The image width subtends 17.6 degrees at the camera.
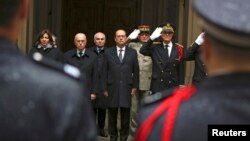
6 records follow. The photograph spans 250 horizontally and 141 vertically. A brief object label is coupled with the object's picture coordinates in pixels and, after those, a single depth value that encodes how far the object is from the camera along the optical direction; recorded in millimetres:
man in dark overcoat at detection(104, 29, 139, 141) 11311
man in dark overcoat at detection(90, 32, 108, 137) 11453
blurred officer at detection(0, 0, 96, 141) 2393
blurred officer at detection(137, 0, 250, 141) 2268
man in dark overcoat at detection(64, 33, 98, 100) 11463
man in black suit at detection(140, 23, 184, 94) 11160
